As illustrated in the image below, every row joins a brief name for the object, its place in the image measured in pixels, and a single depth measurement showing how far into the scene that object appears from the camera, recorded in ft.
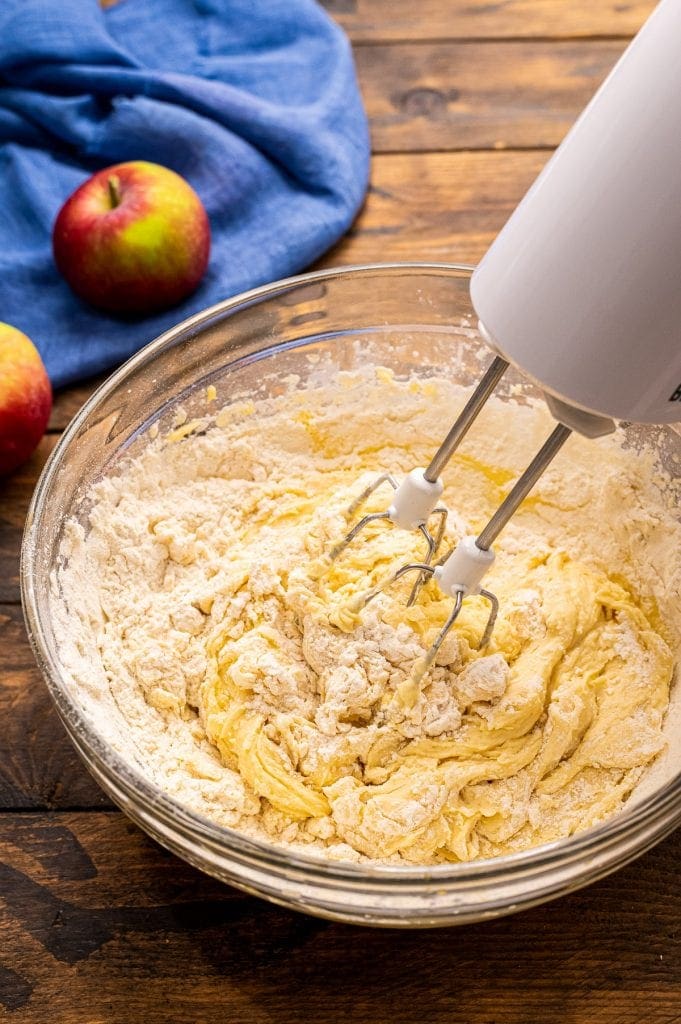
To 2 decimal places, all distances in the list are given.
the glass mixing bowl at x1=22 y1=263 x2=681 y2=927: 2.74
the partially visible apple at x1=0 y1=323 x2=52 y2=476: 3.19
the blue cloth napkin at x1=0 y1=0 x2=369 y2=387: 3.46
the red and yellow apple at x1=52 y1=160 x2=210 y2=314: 3.34
